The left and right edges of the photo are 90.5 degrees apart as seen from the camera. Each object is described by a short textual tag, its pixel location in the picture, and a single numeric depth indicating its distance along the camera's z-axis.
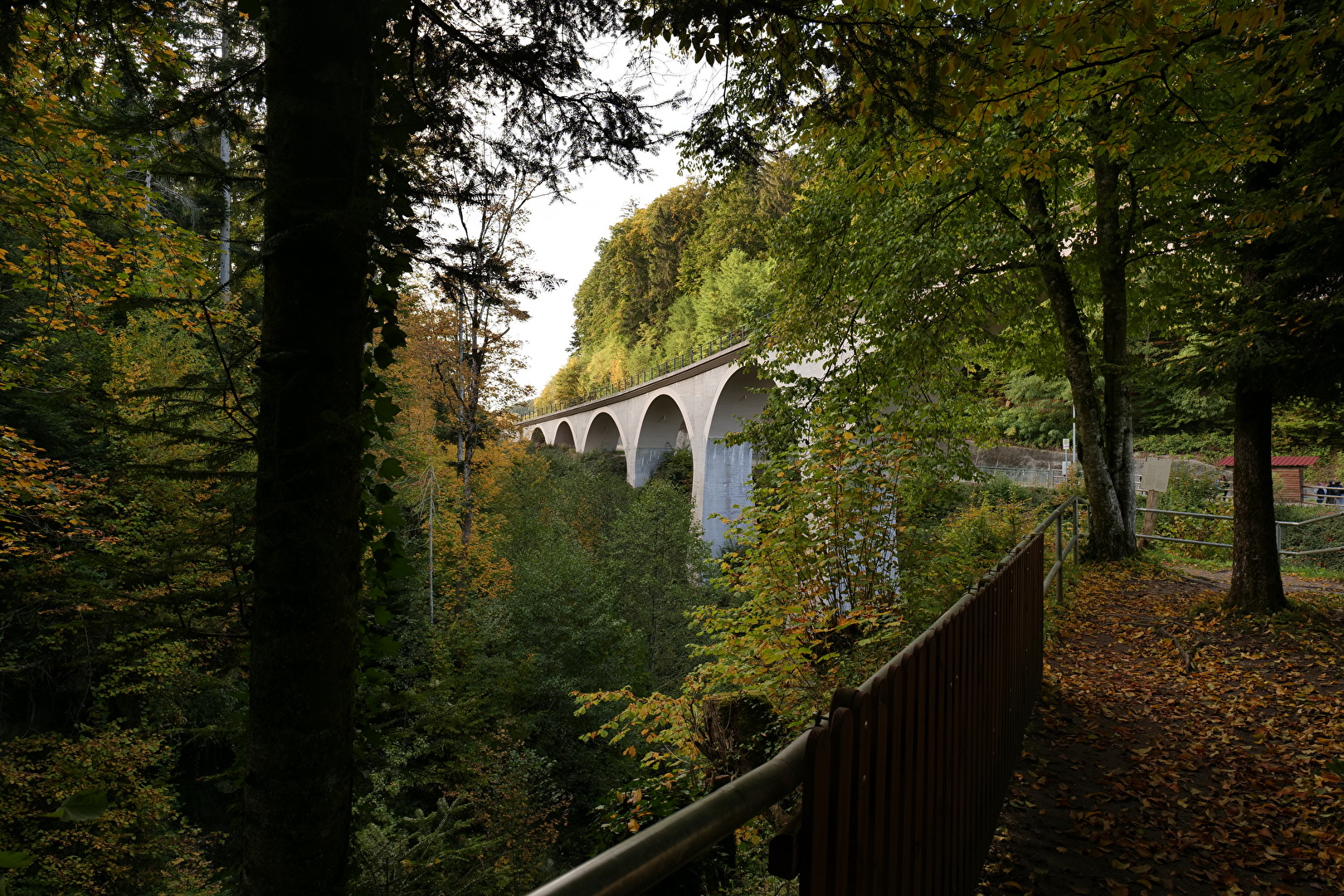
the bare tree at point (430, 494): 12.83
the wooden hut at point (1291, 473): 21.75
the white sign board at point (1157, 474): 12.37
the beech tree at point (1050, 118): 2.46
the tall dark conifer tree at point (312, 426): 1.76
